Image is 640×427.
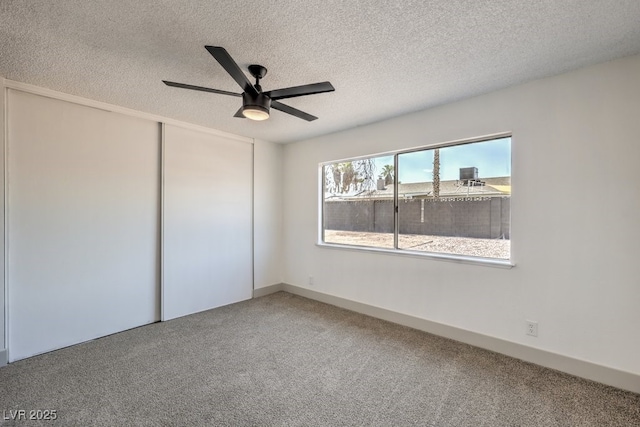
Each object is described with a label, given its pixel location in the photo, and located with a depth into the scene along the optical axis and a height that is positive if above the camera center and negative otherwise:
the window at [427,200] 2.70 +0.15
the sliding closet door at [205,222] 3.40 -0.13
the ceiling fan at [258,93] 1.84 +0.87
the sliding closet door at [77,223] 2.46 -0.12
